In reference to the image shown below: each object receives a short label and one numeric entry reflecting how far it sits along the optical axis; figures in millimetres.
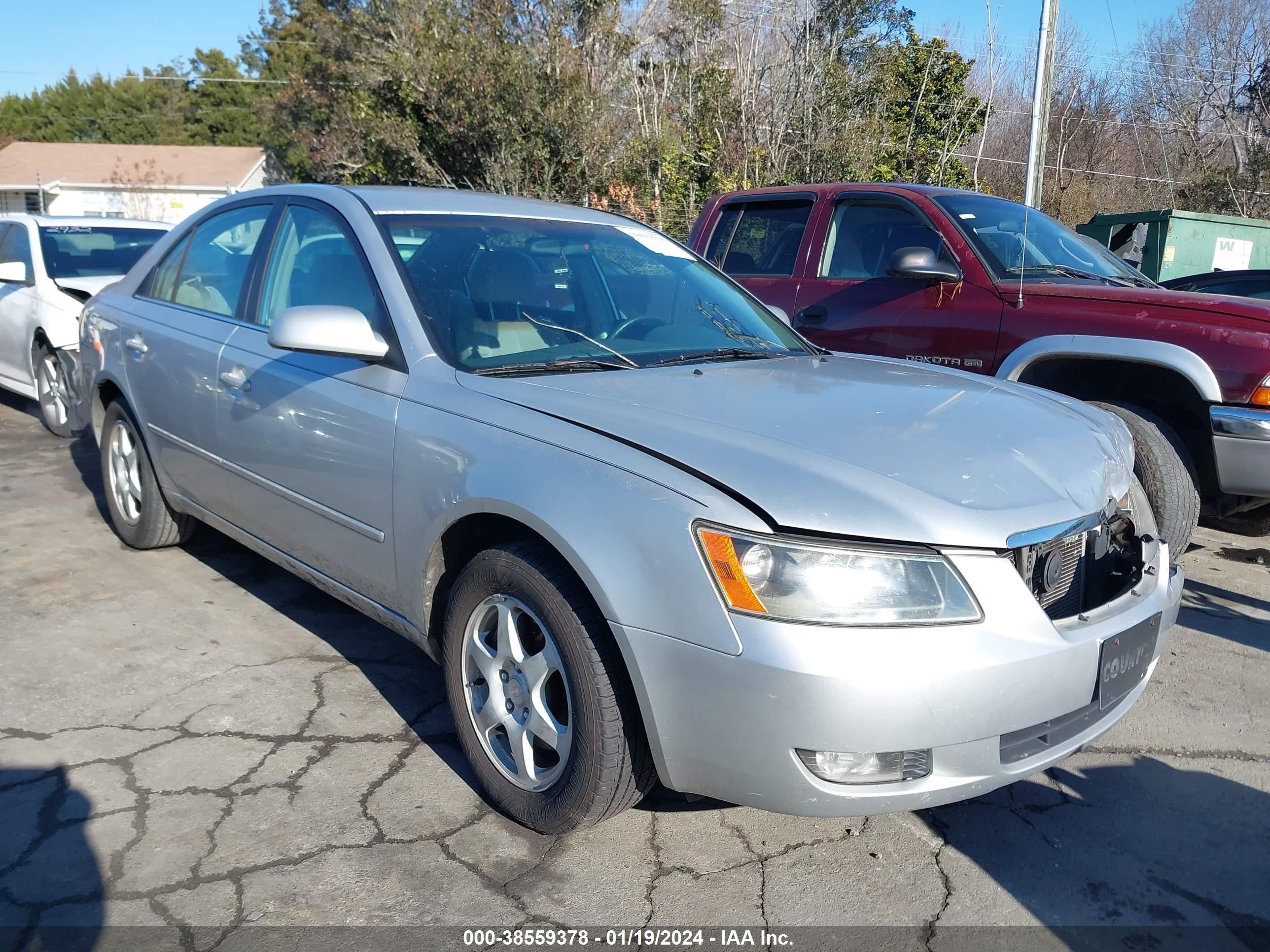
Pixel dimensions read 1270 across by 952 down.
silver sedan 2250
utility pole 9844
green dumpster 12250
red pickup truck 4457
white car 7449
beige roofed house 39500
